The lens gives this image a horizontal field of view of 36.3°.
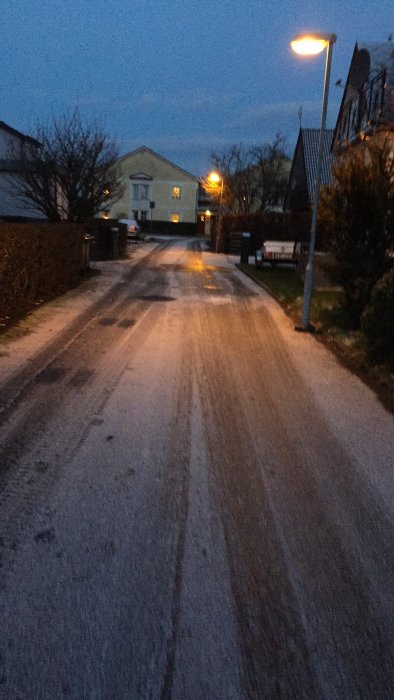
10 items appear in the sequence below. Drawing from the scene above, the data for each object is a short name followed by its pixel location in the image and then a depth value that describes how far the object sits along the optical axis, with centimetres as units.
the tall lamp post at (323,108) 1023
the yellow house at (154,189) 6831
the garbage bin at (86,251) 1777
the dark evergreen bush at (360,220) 1038
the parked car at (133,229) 3966
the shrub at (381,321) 802
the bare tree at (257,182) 5262
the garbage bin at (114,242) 2506
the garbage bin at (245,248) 2869
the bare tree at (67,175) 2225
